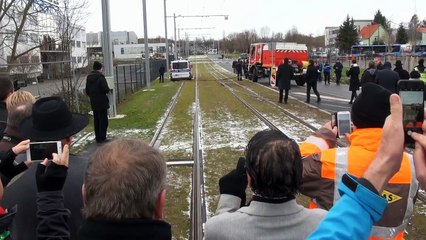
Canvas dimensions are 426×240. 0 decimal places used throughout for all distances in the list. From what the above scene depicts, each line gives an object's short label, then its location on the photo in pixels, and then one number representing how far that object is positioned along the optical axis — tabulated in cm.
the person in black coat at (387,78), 1205
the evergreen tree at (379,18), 12674
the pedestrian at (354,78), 1727
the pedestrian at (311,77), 1873
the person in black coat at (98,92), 1068
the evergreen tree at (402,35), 9169
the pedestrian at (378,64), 1448
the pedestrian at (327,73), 3050
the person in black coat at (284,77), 1852
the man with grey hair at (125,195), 173
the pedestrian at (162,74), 3787
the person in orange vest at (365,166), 259
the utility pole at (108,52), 1524
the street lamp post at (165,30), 4602
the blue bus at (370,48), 7644
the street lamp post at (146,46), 2607
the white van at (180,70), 3931
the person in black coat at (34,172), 248
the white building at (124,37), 13512
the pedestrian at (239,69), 3683
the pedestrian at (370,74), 1398
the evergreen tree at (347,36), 8488
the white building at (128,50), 11862
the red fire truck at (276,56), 3120
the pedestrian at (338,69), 2934
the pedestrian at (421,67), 1582
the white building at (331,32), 15450
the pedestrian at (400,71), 1350
